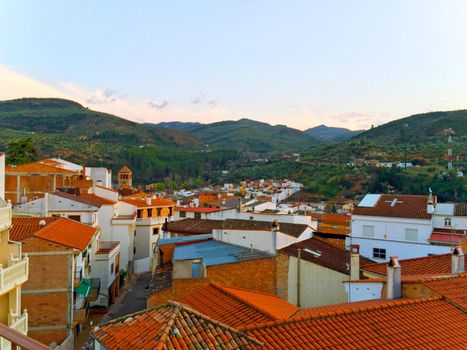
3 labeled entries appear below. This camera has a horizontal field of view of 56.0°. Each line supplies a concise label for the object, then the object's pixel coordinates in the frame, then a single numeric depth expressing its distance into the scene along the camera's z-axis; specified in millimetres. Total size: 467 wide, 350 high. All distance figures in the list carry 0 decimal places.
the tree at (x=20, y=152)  48250
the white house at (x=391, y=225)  26047
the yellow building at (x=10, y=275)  12727
